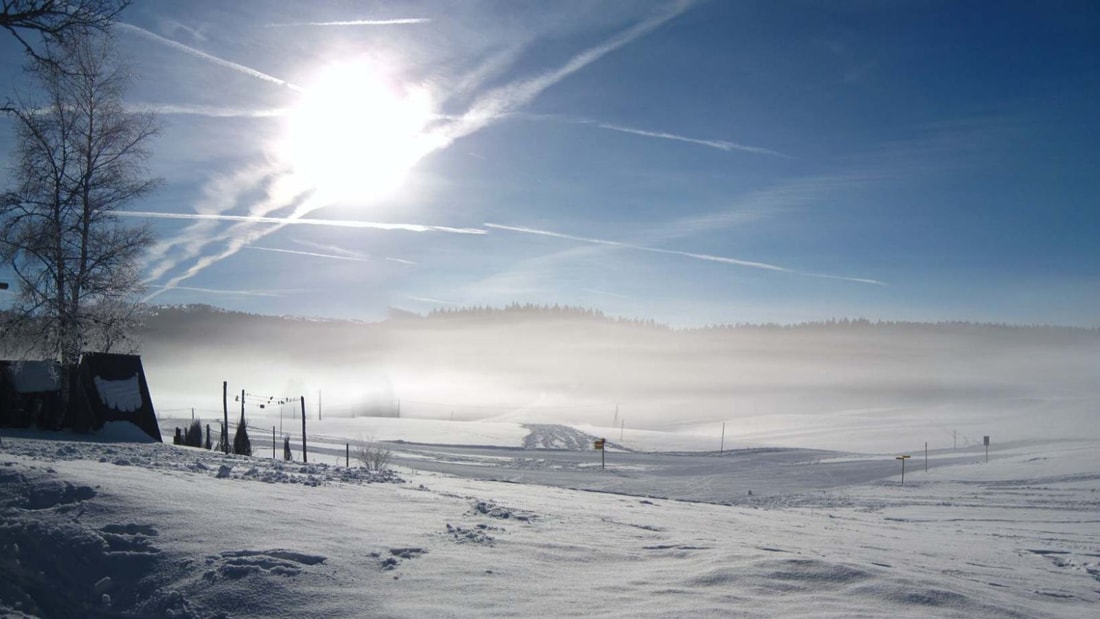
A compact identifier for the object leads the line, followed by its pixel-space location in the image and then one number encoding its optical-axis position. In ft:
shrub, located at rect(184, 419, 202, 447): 104.53
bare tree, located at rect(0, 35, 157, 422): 66.03
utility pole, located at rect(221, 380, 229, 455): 105.70
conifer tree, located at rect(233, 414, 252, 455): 101.30
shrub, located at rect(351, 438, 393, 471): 114.16
